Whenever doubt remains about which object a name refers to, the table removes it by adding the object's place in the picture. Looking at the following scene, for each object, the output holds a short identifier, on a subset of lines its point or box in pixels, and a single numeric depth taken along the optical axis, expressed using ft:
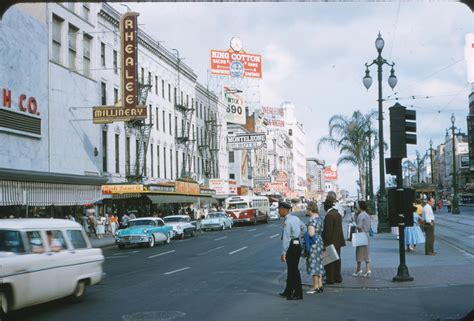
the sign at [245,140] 208.03
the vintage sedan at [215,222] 152.76
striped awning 85.91
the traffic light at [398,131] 45.03
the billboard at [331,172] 486.14
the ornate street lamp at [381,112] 90.17
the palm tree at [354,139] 174.50
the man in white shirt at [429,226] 62.13
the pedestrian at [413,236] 64.18
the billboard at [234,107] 253.85
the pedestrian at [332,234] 43.21
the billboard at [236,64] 230.68
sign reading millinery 111.45
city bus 178.09
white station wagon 31.04
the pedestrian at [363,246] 47.44
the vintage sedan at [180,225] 116.78
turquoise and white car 95.55
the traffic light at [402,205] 42.80
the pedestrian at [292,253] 37.55
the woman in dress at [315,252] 39.86
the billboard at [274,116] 456.86
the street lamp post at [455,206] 188.24
